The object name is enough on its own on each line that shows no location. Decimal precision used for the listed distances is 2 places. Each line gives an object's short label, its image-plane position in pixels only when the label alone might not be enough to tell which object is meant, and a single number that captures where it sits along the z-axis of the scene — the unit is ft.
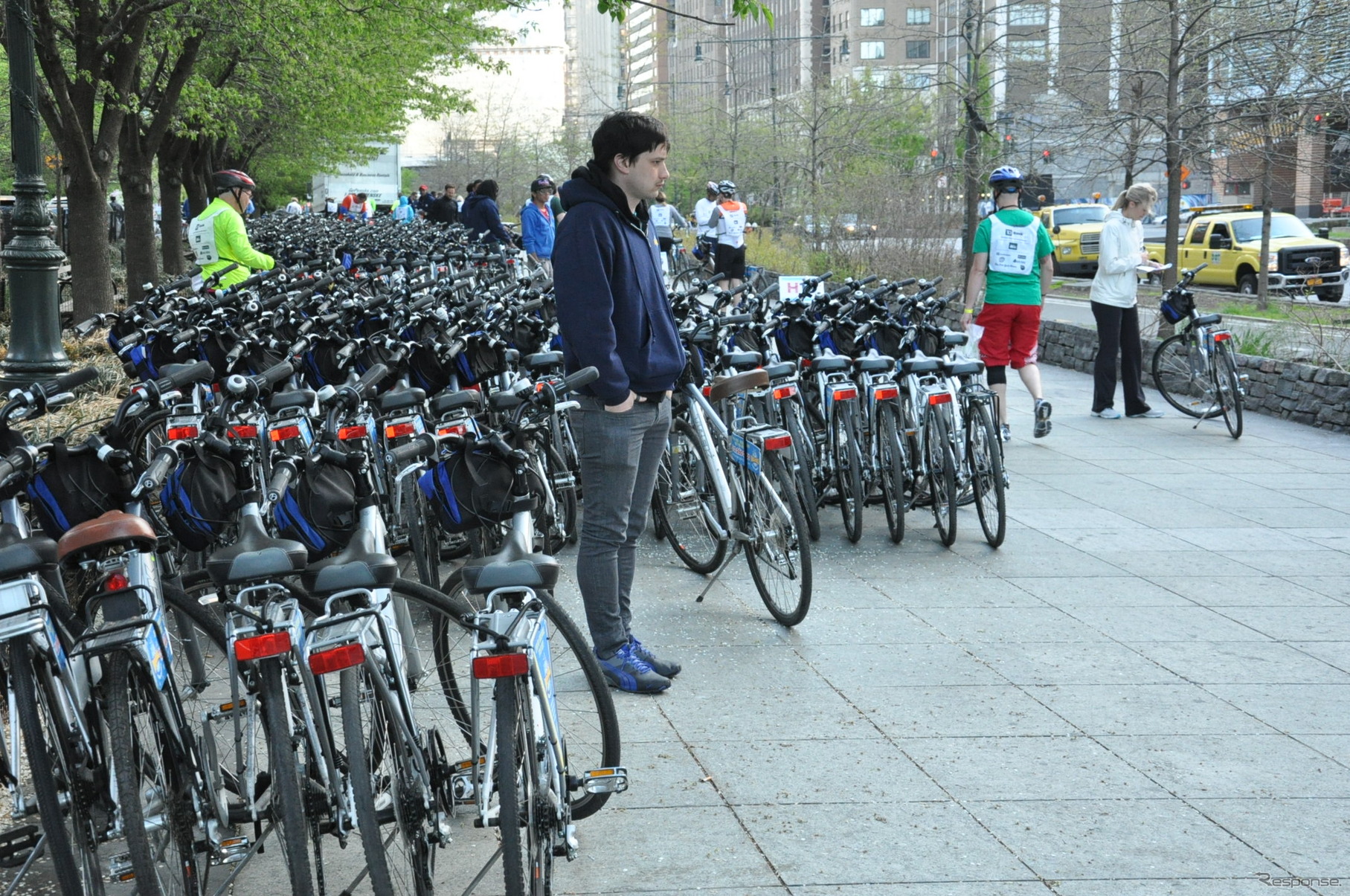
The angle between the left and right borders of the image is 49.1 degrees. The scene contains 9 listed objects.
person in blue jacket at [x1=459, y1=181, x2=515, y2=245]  71.05
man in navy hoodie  16.03
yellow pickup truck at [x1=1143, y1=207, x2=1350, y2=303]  85.87
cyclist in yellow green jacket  34.83
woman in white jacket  37.52
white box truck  195.42
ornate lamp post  33.63
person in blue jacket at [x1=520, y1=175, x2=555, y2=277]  63.77
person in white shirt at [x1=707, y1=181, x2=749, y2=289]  63.82
